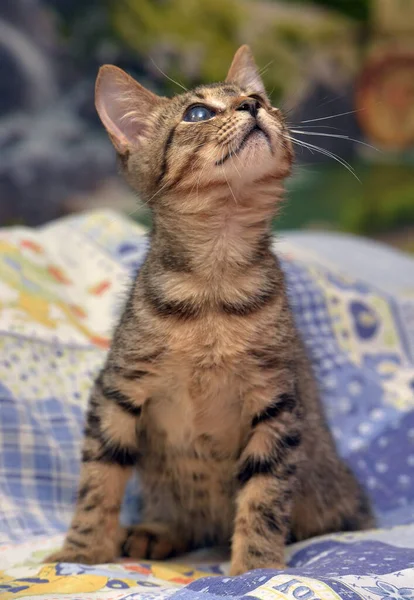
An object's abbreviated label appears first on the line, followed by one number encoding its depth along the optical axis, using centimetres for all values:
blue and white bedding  39
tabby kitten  43
